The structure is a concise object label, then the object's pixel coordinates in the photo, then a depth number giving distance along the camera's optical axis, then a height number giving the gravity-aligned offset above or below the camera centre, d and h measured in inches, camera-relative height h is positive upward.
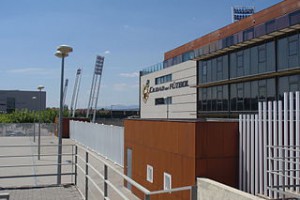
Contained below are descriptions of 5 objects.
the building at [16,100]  3457.9 +107.0
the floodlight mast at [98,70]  2082.1 +291.4
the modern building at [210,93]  297.5 +71.4
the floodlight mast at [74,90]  2365.8 +160.7
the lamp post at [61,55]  426.2 +83.5
